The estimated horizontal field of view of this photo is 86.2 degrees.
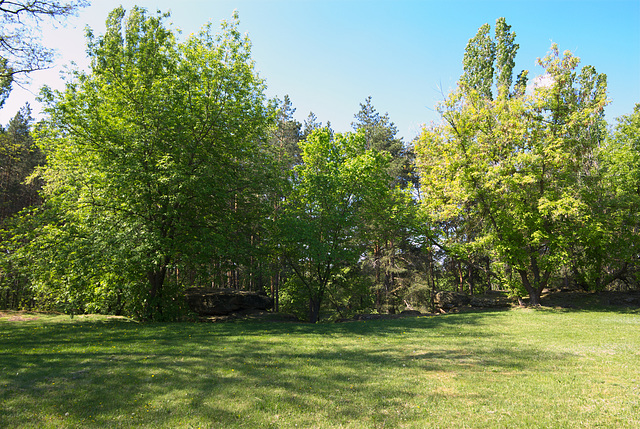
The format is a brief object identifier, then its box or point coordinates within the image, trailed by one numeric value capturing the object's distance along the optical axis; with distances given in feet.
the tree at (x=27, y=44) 42.57
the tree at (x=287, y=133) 115.96
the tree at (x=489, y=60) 94.51
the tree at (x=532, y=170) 71.77
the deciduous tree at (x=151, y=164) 49.52
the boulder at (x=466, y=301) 90.17
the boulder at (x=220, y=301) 69.10
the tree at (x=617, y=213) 74.08
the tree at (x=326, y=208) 66.39
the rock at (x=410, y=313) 78.84
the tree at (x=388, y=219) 84.69
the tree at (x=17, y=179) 102.73
